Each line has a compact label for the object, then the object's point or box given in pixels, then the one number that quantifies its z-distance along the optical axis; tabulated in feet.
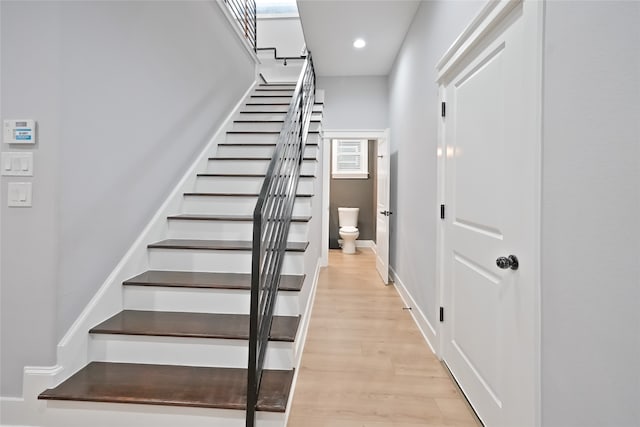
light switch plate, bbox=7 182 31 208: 4.97
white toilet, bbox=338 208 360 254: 20.16
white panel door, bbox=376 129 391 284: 14.01
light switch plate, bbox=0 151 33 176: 4.96
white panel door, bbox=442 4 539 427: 4.14
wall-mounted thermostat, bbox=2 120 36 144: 4.93
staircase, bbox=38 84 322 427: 4.81
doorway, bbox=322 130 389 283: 22.16
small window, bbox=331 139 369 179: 22.24
